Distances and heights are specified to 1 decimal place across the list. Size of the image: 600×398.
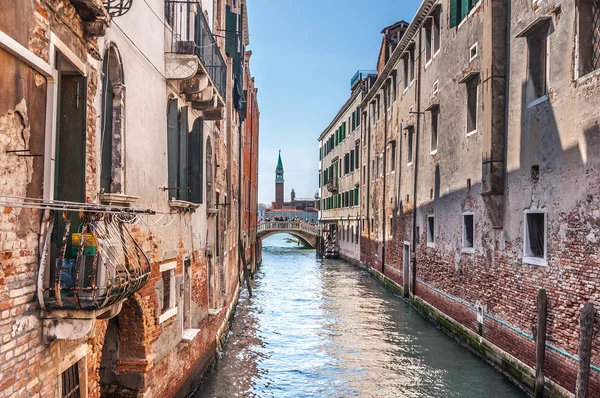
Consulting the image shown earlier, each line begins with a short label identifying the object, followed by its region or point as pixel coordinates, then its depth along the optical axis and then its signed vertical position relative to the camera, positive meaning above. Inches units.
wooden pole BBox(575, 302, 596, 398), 265.0 -58.8
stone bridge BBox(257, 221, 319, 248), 1658.5 -35.8
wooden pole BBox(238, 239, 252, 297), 742.5 -55.4
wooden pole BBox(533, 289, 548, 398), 320.2 -70.2
